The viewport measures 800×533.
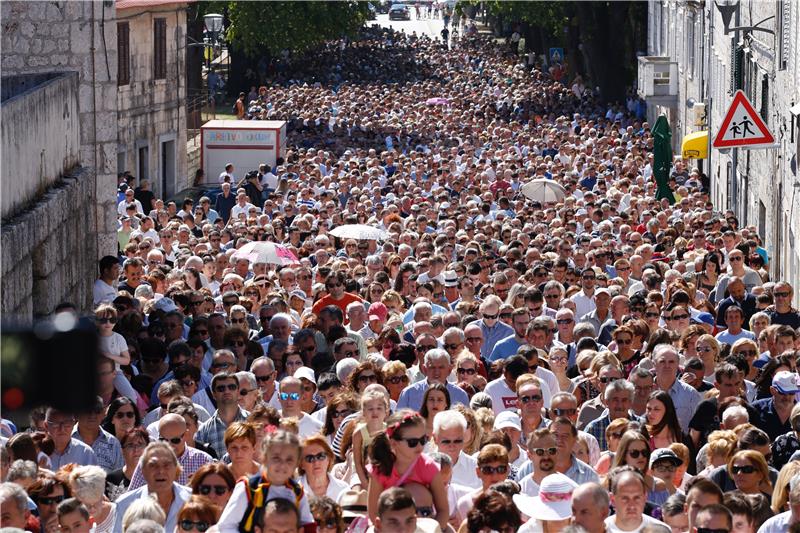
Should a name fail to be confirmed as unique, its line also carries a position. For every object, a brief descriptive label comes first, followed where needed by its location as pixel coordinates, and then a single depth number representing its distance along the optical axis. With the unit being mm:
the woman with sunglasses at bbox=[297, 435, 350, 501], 15641
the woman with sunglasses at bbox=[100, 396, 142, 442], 18547
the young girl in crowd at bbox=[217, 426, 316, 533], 13062
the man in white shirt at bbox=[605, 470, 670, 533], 13914
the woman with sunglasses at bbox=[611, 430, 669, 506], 16062
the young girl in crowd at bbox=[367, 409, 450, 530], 14172
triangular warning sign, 32781
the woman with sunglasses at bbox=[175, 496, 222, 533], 13742
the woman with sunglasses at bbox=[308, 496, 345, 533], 13609
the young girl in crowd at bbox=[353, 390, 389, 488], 16125
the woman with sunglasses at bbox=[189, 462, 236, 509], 14687
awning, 67562
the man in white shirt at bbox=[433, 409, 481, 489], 16125
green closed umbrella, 54409
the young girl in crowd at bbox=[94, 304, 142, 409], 22125
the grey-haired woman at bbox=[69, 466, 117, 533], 14805
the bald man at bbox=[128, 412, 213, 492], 16766
